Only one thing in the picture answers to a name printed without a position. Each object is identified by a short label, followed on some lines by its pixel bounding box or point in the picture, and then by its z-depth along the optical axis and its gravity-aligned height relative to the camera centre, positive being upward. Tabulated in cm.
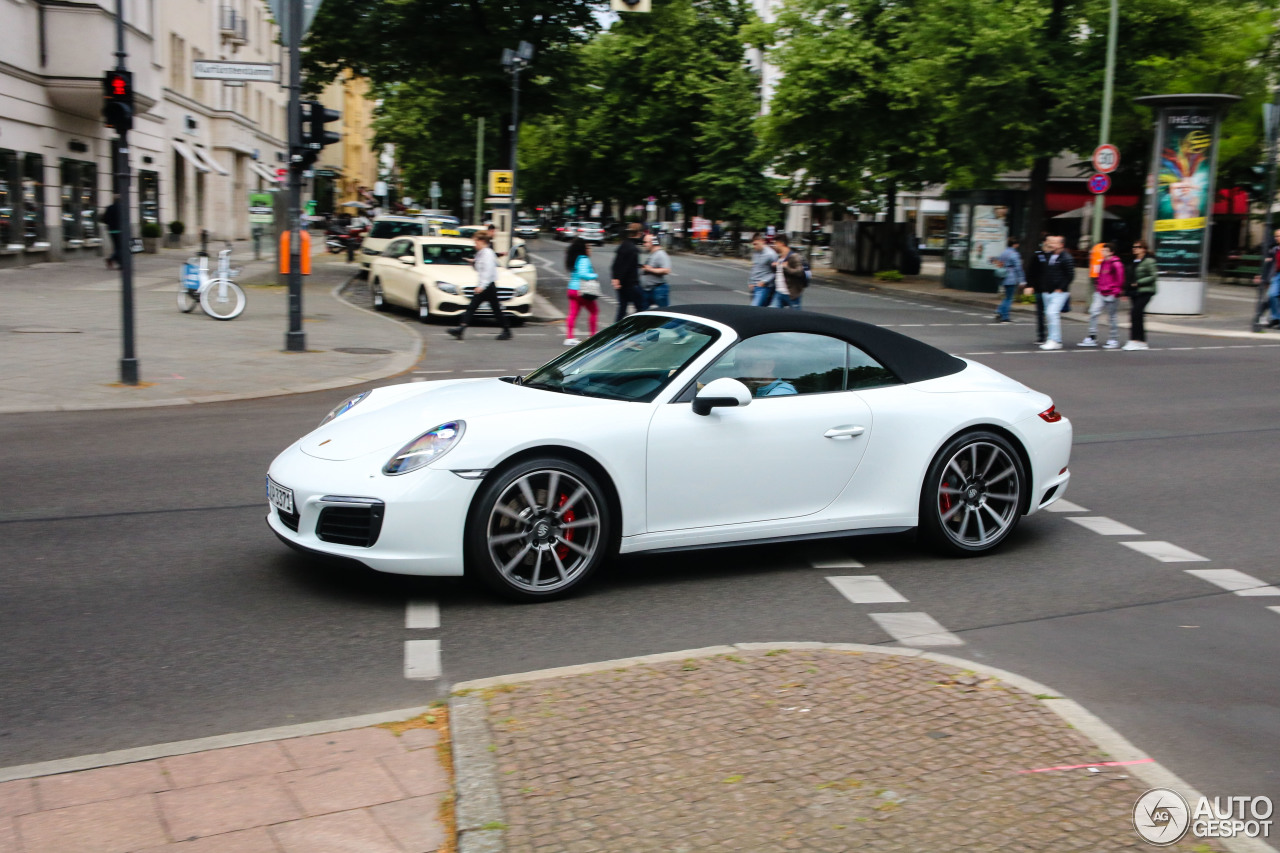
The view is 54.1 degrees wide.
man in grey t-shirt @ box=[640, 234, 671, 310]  2027 -59
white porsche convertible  562 -104
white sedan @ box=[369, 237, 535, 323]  2295 -92
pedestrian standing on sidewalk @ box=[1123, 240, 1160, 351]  2056 -54
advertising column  2772 +147
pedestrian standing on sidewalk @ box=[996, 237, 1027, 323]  2620 -46
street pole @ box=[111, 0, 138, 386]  1287 -26
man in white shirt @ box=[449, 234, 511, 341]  2050 -84
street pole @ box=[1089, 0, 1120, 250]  2902 +392
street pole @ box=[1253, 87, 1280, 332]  2442 +162
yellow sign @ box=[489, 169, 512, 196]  3048 +117
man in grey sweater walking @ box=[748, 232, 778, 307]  2153 -51
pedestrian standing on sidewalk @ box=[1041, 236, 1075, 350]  2033 -46
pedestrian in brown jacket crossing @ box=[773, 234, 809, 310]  2039 -54
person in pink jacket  2069 -58
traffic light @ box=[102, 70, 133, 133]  1277 +120
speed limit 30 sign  2779 +218
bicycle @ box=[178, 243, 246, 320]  2070 -117
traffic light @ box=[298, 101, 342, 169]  1644 +120
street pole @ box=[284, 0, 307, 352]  1638 -6
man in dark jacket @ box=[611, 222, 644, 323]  1978 -54
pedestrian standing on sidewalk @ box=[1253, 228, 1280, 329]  2498 -33
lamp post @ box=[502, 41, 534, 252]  2891 +388
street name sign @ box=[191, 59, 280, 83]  1567 +189
